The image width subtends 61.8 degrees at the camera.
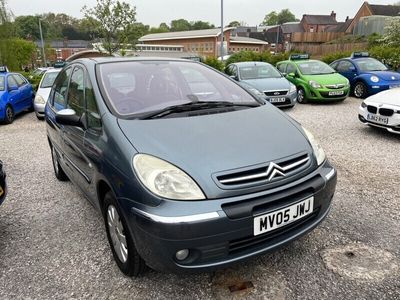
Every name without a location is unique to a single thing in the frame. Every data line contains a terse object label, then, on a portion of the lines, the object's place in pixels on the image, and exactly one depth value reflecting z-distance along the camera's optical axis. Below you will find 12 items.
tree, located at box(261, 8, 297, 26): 113.88
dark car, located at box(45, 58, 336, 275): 1.97
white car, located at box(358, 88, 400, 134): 5.87
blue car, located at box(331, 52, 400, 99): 10.24
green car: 9.93
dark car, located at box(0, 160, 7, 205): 3.03
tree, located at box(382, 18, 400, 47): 21.62
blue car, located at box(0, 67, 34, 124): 8.84
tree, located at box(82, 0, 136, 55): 18.45
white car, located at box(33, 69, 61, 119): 9.16
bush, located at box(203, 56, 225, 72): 18.31
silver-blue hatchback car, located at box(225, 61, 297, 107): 9.10
